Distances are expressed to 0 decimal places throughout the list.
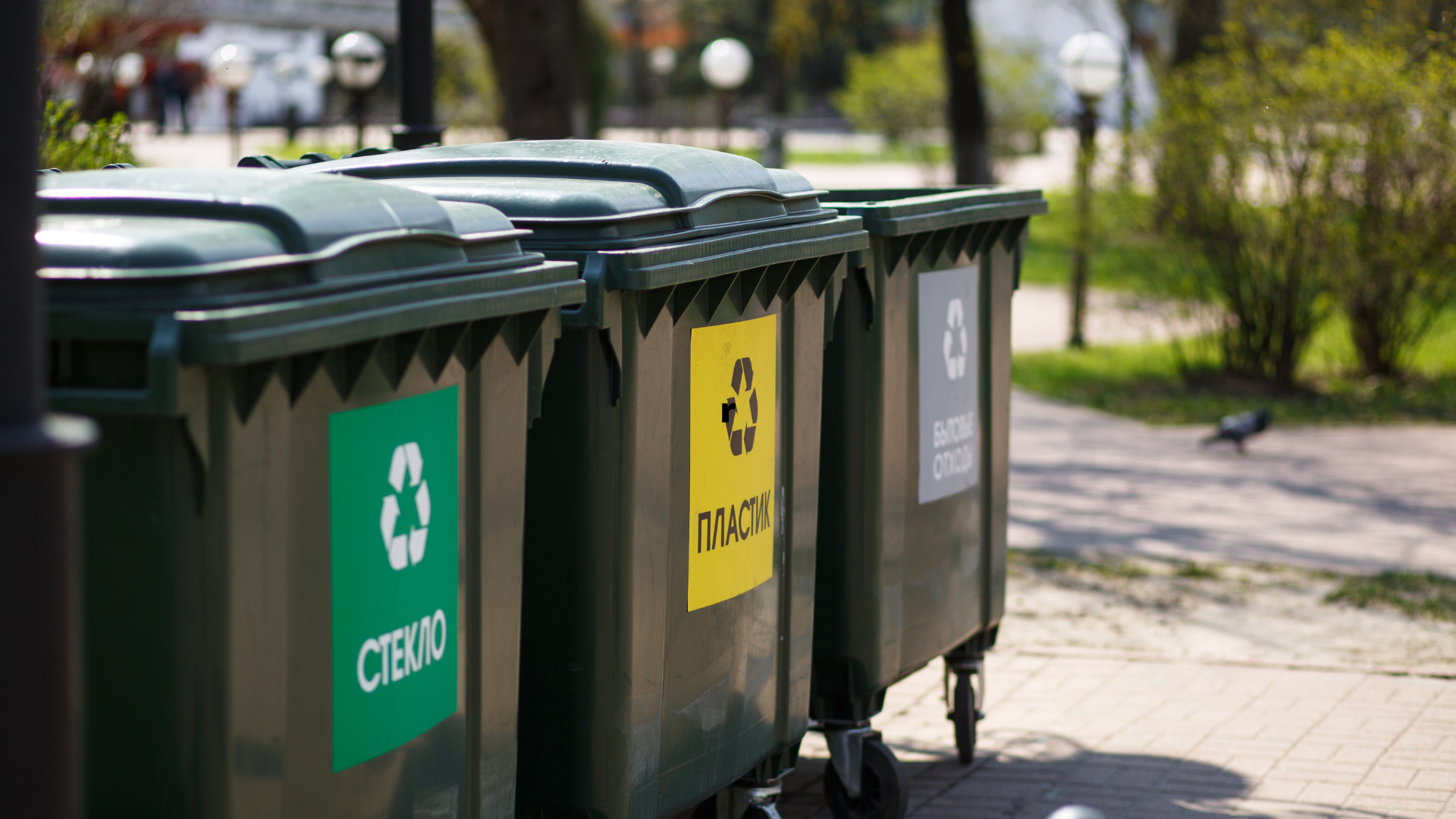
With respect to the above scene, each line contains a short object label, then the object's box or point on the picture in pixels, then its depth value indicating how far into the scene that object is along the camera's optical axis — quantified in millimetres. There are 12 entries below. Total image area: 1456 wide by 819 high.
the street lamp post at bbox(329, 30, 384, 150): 16797
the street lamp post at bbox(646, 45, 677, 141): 41125
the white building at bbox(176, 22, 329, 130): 54562
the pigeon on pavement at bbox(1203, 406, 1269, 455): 10406
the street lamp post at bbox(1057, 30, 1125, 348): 14539
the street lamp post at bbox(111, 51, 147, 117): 29909
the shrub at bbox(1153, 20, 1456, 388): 12117
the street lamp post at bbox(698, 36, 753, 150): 21516
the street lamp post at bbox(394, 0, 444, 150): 6215
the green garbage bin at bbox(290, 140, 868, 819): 3422
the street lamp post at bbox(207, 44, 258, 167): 24391
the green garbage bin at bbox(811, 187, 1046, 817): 4617
